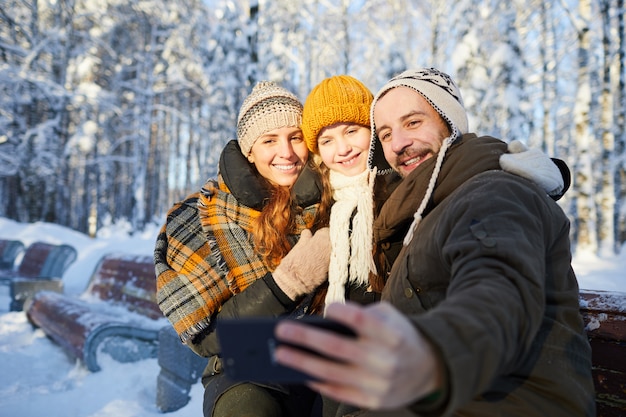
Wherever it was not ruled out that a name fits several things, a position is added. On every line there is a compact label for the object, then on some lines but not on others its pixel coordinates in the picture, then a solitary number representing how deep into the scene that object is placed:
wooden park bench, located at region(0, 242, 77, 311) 7.21
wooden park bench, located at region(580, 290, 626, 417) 1.71
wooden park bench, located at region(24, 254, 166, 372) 4.34
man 0.76
